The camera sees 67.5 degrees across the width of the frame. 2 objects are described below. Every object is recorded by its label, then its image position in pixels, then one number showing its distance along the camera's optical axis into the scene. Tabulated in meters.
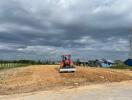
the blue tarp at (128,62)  24.47
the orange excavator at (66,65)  12.36
